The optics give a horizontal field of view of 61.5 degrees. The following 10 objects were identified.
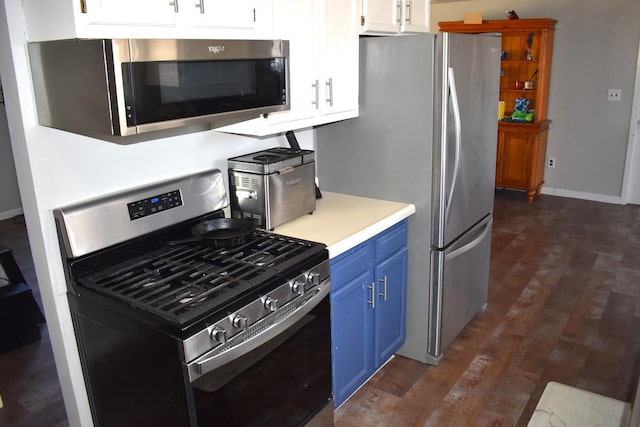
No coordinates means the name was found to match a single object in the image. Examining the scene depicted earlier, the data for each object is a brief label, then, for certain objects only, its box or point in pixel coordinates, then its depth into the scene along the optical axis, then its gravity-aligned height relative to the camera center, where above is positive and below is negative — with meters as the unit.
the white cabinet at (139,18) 1.51 +0.16
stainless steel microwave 1.48 -0.03
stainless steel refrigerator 2.55 -0.43
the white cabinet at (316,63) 2.20 +0.02
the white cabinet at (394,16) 2.61 +0.25
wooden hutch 5.62 -0.31
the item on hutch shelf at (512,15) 5.72 +0.50
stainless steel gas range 1.64 -0.77
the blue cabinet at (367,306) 2.35 -1.10
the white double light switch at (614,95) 5.48 -0.34
